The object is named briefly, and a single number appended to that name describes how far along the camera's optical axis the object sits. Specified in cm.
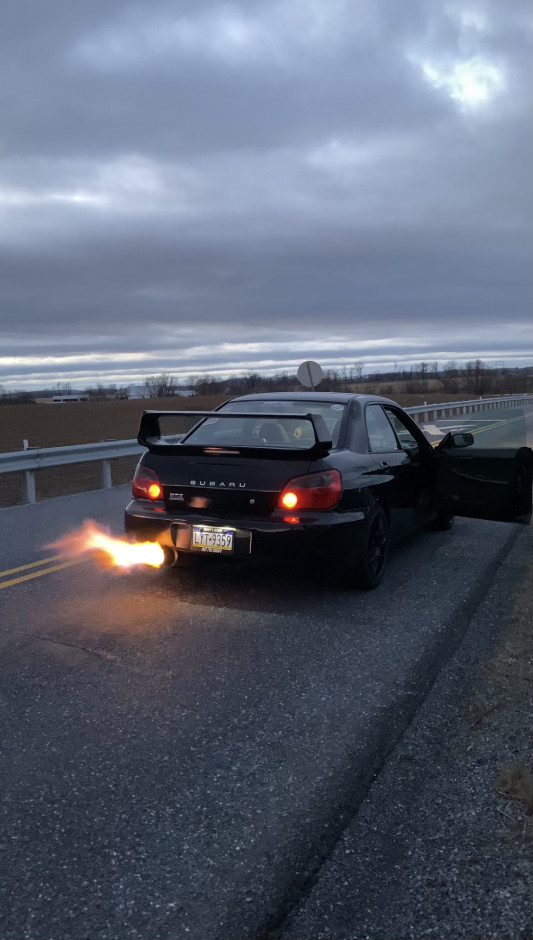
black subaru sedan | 499
